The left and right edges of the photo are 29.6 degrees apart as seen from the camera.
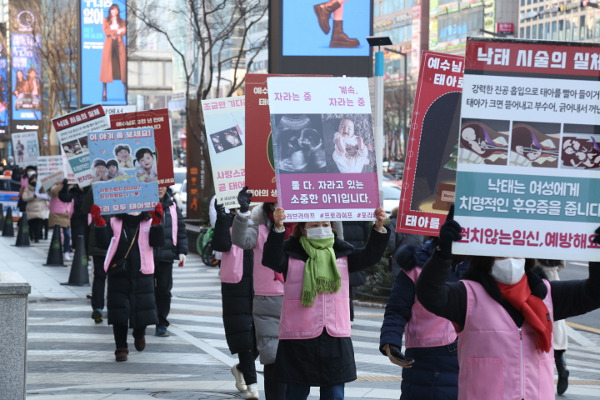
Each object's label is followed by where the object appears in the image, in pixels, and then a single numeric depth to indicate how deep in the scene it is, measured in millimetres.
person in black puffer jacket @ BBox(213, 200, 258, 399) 9156
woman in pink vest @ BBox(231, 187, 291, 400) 7902
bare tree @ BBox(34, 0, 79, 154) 44438
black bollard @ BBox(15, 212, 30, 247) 26859
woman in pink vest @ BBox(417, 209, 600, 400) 4594
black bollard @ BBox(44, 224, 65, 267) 21578
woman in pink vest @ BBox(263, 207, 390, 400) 6598
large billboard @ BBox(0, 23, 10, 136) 61281
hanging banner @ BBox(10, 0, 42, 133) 52344
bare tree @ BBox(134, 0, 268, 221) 26688
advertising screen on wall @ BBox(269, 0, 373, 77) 19125
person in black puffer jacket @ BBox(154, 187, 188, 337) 12570
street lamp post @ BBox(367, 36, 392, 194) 17000
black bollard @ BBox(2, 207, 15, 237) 31344
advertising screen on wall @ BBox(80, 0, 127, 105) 36062
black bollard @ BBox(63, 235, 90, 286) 18000
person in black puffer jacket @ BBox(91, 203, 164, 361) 11125
